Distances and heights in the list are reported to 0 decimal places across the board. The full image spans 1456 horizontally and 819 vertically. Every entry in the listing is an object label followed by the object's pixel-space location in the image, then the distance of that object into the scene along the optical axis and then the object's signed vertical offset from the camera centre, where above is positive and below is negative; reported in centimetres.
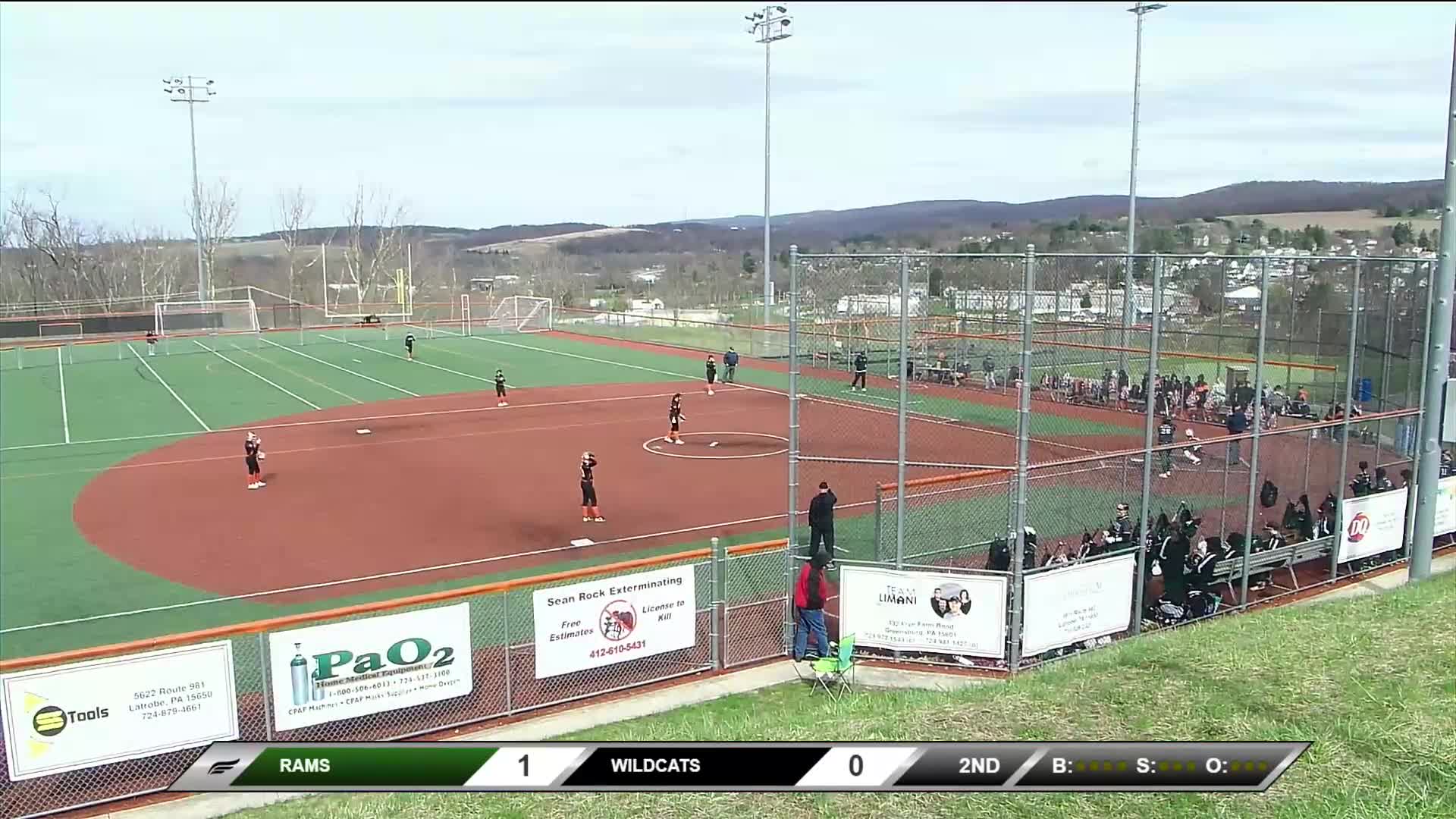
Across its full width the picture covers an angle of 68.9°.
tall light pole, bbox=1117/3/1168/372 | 3331 +545
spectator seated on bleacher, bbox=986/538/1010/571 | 1337 -354
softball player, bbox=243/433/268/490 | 2473 -429
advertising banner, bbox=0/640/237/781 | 947 -401
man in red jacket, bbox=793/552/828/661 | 1252 -386
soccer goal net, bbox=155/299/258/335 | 6562 -283
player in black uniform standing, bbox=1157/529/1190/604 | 1333 -364
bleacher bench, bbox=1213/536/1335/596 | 1441 -400
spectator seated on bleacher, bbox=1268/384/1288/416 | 2418 -292
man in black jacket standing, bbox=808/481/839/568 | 1482 -341
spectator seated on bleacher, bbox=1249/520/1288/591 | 1527 -387
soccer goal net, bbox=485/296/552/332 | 7119 -298
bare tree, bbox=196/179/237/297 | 9406 +402
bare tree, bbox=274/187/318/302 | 10425 +239
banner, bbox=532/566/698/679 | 1188 -397
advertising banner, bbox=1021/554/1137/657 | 1230 -388
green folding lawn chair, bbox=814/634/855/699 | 1213 -450
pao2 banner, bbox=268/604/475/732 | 1055 -400
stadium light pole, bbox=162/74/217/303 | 6209 +1080
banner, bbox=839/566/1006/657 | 1224 -392
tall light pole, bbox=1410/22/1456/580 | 1353 -165
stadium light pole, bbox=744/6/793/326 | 4669 +1093
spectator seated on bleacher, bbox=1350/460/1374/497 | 1675 -329
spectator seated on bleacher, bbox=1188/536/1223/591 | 1355 -375
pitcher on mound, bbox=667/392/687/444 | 2972 -408
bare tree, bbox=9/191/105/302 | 8662 +83
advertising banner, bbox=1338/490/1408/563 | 1581 -378
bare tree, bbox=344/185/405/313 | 10138 +214
